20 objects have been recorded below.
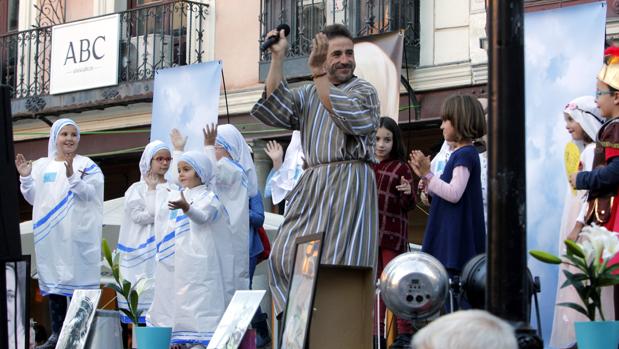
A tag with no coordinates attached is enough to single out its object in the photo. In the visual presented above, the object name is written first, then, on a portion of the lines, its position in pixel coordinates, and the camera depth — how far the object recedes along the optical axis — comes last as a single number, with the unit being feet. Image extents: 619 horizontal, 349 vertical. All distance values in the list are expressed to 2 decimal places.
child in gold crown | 20.53
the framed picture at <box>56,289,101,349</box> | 24.71
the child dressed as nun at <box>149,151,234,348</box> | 26.32
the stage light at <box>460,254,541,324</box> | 17.12
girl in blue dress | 22.68
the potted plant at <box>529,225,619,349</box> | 18.10
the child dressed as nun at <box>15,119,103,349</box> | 30.55
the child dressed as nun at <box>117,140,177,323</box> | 32.63
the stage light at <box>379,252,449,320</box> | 17.46
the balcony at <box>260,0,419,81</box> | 47.47
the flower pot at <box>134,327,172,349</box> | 25.09
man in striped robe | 20.67
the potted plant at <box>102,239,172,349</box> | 25.17
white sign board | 57.11
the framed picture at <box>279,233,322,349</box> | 17.69
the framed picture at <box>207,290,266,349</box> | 21.45
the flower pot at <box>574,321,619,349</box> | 18.01
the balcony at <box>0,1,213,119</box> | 55.88
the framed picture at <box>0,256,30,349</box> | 18.22
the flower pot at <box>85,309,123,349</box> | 24.50
